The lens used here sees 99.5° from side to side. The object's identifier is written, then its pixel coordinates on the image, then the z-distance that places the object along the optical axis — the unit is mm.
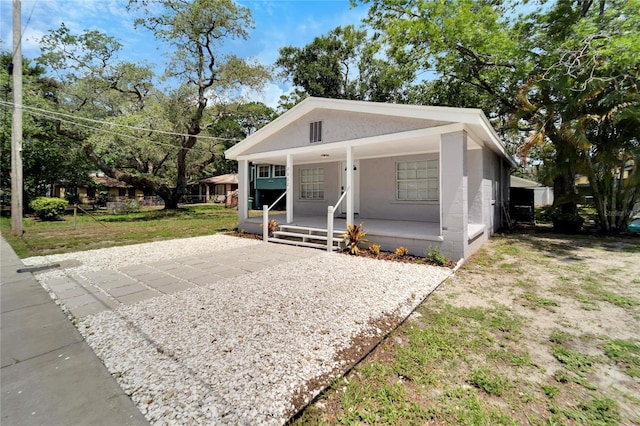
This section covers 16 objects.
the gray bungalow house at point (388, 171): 5797
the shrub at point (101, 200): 23614
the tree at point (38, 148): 13547
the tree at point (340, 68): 21094
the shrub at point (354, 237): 6656
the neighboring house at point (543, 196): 23500
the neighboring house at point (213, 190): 32094
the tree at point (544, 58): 7617
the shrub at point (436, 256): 5637
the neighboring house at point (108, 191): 27878
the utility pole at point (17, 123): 8633
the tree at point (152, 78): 14305
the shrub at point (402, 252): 6251
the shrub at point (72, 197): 23117
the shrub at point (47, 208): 13547
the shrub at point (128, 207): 19500
